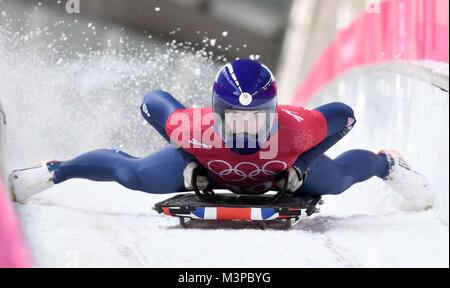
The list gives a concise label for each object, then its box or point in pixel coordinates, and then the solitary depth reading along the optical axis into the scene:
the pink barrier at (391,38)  6.10
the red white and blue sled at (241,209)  5.32
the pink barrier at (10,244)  4.16
